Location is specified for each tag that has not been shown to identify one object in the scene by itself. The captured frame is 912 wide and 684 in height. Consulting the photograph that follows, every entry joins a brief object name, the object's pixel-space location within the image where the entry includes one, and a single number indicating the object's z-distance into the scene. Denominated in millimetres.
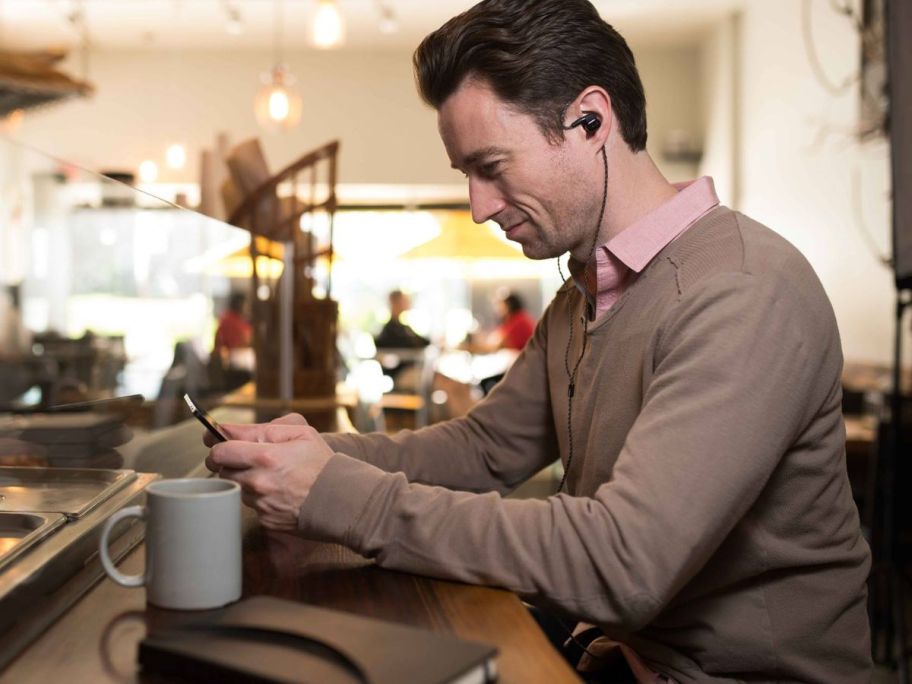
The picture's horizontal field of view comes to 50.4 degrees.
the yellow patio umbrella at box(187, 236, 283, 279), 2126
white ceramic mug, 692
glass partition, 1610
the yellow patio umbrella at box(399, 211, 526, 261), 5984
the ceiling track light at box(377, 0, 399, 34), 6788
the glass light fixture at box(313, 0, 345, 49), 4781
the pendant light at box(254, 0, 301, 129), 5434
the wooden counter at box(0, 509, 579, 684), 605
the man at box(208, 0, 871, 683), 796
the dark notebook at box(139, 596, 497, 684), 545
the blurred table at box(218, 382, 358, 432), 1805
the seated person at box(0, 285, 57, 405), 1605
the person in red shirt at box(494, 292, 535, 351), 7570
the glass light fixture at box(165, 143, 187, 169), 7528
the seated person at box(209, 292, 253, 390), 2293
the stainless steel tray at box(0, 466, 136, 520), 848
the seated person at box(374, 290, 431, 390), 7938
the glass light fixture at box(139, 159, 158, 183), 8203
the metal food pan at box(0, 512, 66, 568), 762
